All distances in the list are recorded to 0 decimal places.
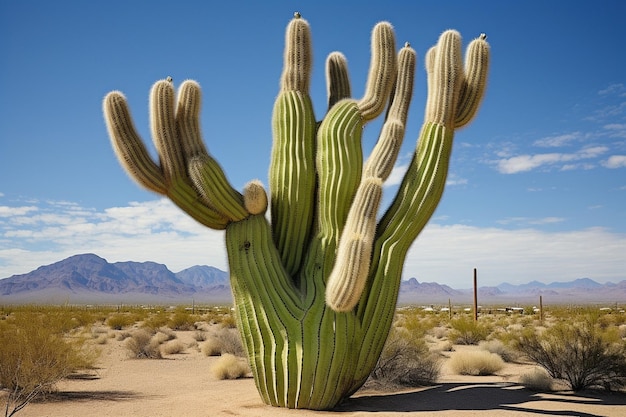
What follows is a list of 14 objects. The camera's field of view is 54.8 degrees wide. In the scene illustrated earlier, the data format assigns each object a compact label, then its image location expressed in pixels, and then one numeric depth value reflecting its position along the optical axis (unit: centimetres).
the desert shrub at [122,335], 2378
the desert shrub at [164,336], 2242
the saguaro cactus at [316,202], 854
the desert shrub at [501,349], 1662
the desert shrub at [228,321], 2811
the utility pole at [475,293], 2873
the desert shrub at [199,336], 2375
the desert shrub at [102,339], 2216
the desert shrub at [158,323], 2725
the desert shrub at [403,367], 1177
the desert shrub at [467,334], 2183
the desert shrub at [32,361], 1024
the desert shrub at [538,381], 1095
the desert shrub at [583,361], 1098
